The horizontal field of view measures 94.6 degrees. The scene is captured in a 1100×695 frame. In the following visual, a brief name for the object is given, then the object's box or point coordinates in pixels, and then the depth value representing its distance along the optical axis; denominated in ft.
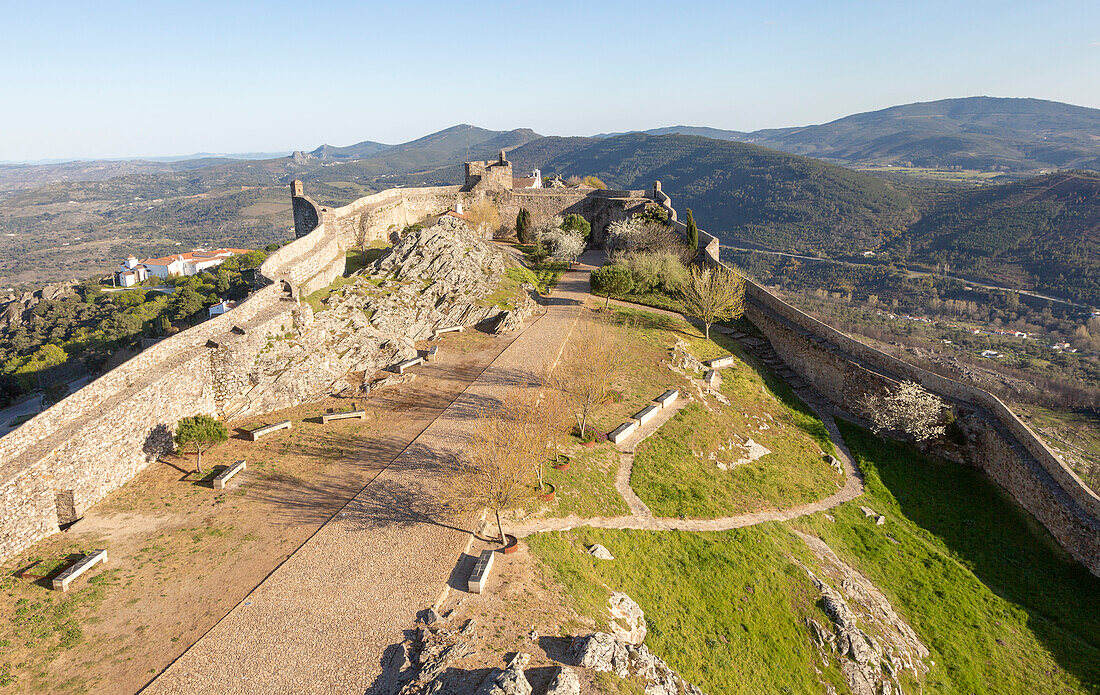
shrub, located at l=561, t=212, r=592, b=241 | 163.53
